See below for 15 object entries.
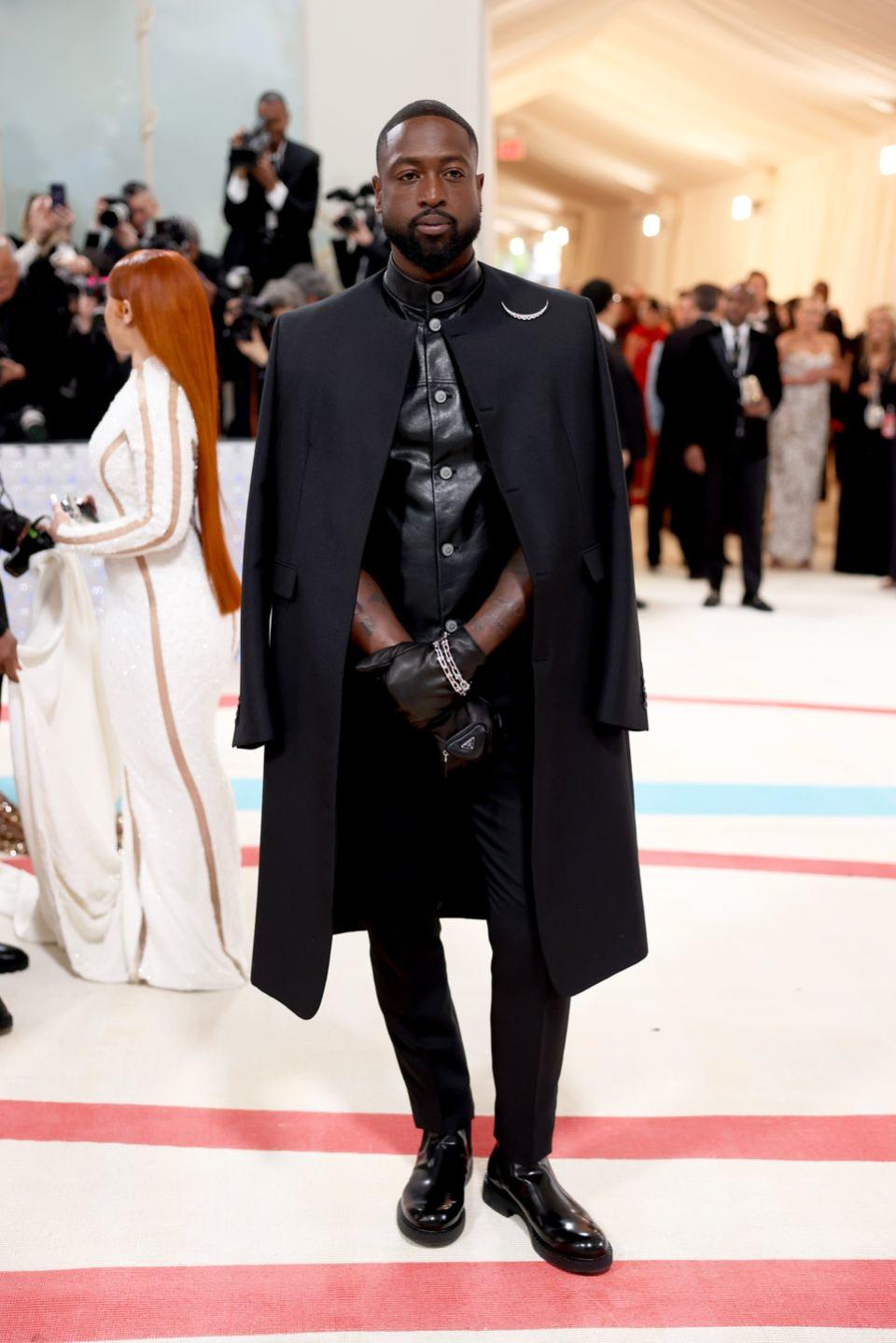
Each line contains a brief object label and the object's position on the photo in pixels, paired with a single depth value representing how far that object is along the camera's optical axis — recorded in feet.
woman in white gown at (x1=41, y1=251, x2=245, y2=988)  9.11
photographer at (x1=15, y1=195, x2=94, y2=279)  18.99
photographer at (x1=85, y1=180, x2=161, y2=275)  20.18
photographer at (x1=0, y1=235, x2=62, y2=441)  19.48
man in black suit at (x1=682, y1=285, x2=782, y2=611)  23.30
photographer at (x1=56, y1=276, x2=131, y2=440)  19.95
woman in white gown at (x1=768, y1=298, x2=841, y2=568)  28.73
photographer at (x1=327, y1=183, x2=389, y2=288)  22.16
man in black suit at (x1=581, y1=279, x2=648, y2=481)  22.71
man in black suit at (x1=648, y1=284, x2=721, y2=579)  25.32
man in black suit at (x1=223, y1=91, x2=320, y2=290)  22.47
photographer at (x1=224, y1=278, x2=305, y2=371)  20.10
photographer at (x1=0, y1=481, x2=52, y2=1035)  9.19
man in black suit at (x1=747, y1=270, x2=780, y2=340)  23.88
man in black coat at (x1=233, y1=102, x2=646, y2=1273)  5.99
